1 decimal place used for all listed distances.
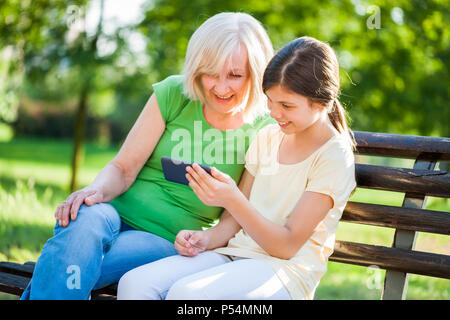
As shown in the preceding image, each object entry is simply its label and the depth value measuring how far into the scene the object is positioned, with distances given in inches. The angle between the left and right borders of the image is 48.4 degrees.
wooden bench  92.0
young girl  78.6
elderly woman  93.4
